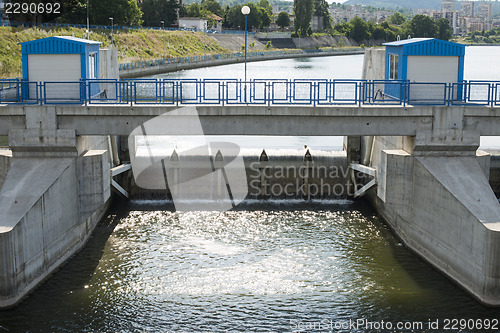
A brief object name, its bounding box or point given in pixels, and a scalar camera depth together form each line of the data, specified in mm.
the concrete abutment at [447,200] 18250
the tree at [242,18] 170500
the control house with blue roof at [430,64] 23547
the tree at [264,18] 177650
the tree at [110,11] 96125
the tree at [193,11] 165250
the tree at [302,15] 162125
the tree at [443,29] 194875
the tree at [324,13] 191125
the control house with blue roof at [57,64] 23078
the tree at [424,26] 192375
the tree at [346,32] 197500
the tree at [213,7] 190125
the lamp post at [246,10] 24581
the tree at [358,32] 198000
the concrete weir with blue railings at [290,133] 20750
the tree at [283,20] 185875
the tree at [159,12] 126250
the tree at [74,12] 85550
